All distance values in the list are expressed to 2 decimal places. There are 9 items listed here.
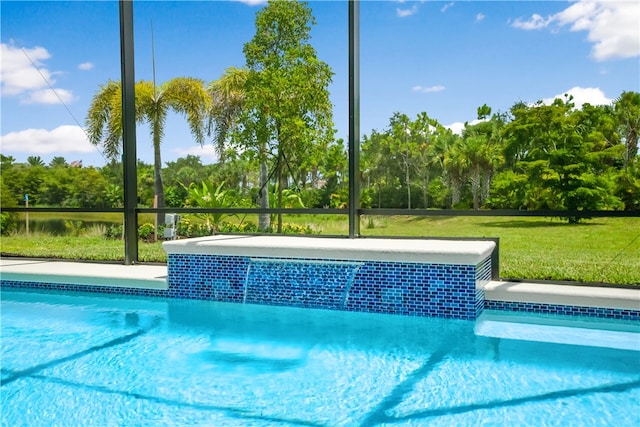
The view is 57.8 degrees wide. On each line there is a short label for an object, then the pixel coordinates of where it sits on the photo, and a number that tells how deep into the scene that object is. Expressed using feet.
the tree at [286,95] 37.06
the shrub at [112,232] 40.93
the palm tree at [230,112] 38.96
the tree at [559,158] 34.37
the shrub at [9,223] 40.40
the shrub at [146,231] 40.78
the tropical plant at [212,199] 38.83
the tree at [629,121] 32.42
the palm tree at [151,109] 41.22
